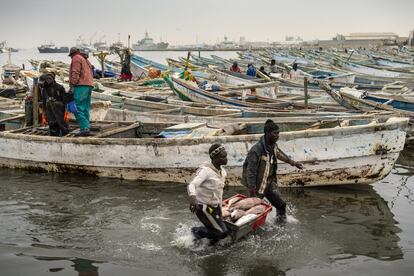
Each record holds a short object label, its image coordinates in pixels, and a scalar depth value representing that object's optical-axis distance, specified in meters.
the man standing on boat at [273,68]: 28.22
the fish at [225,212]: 6.41
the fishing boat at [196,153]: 8.23
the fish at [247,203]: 6.68
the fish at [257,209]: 6.55
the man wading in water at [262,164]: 6.44
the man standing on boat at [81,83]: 9.43
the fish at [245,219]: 6.23
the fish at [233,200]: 6.87
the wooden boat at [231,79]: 21.42
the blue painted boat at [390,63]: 38.20
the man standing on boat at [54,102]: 9.91
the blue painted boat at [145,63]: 28.06
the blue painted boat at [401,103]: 14.21
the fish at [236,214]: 6.41
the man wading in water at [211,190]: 5.70
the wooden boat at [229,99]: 13.89
